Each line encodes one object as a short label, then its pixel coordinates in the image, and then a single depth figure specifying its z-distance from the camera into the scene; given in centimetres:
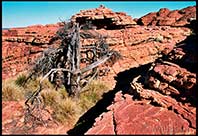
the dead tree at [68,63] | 1234
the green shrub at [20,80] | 1273
